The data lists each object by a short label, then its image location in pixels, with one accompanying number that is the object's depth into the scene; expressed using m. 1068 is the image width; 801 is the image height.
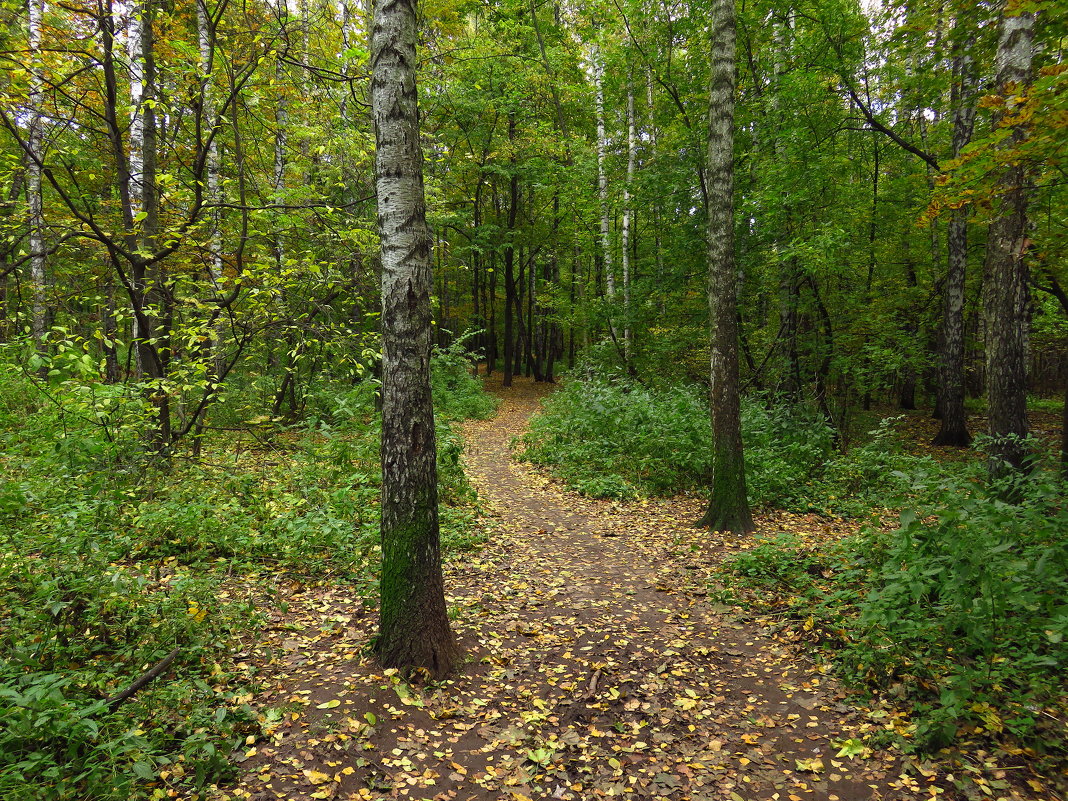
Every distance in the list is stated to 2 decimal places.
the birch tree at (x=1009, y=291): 6.27
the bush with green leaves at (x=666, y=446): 9.38
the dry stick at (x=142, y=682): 3.11
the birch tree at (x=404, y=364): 3.82
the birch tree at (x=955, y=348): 13.35
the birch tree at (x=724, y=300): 7.14
